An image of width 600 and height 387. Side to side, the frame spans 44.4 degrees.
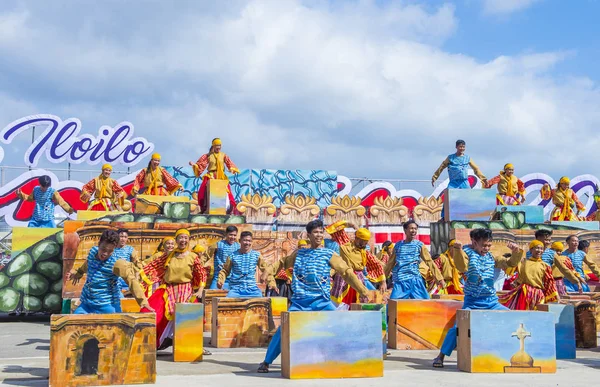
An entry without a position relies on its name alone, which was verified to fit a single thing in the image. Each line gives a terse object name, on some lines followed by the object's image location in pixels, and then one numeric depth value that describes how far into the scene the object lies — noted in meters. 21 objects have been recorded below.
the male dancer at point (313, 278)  7.54
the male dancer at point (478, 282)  8.12
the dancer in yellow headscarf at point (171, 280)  9.45
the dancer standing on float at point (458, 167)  17.27
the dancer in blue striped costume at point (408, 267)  10.63
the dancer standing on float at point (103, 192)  17.86
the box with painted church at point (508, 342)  7.64
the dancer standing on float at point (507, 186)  20.08
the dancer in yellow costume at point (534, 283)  10.12
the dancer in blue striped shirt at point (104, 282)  7.17
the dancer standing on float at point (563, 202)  20.36
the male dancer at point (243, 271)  10.86
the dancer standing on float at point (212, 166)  17.70
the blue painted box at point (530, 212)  18.45
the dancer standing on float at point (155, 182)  17.69
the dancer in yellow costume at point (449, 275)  13.90
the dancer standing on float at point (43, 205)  17.72
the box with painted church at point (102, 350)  6.54
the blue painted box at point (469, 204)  17.45
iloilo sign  26.55
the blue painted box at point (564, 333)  9.50
